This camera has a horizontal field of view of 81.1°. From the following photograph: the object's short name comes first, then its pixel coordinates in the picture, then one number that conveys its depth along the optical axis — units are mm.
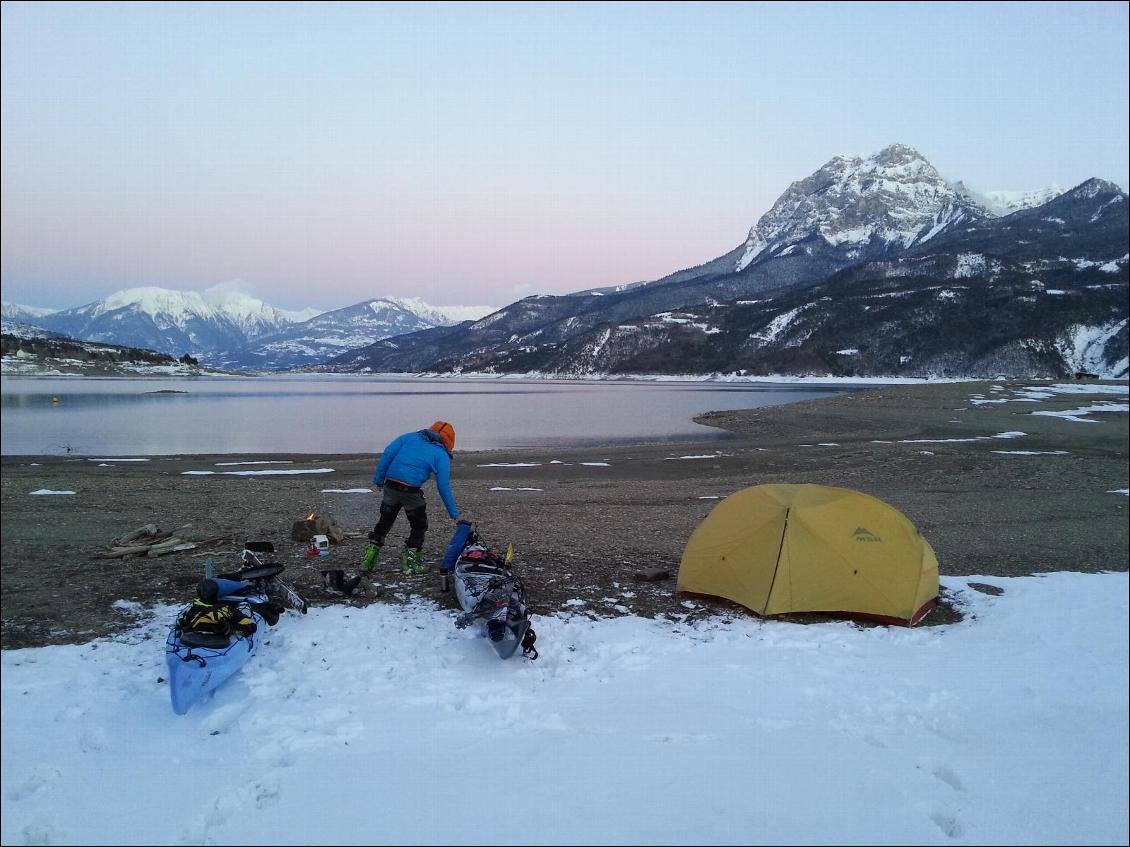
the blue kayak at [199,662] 5531
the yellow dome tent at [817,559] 8445
